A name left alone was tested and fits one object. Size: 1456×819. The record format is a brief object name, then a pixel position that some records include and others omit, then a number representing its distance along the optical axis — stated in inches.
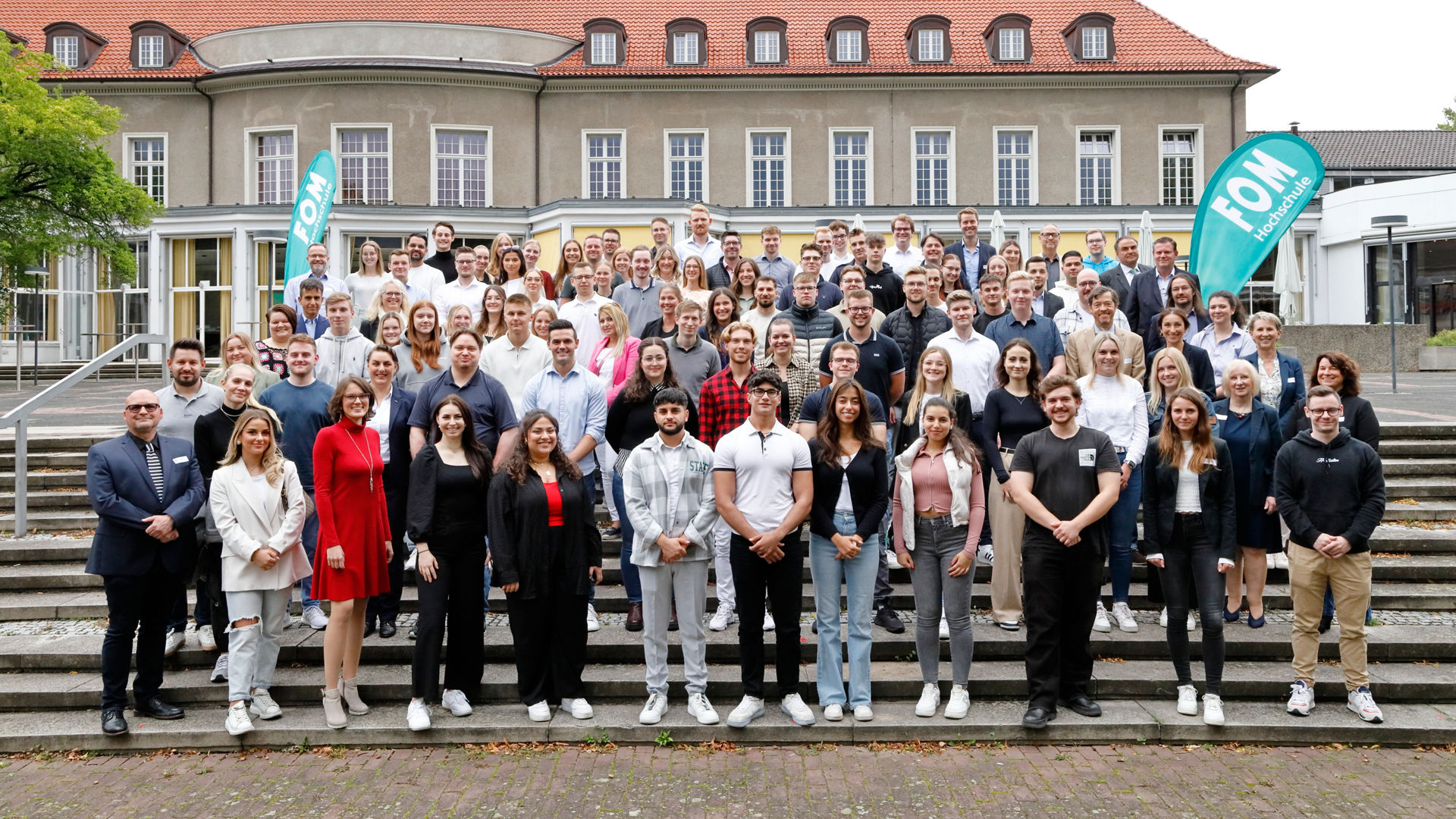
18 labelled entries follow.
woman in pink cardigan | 328.8
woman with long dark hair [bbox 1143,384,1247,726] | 256.2
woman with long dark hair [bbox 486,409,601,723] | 256.7
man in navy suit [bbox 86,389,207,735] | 252.5
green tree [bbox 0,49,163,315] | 978.1
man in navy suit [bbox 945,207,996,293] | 442.9
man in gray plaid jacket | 258.4
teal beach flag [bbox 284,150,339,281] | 604.1
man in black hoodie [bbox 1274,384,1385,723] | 257.1
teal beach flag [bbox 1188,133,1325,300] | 422.3
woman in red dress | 253.0
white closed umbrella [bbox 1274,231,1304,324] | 784.9
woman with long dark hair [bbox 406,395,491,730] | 255.1
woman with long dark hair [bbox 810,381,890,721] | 256.1
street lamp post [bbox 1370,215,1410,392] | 770.2
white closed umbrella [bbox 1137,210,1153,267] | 723.4
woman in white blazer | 253.3
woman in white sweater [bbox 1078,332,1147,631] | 295.3
